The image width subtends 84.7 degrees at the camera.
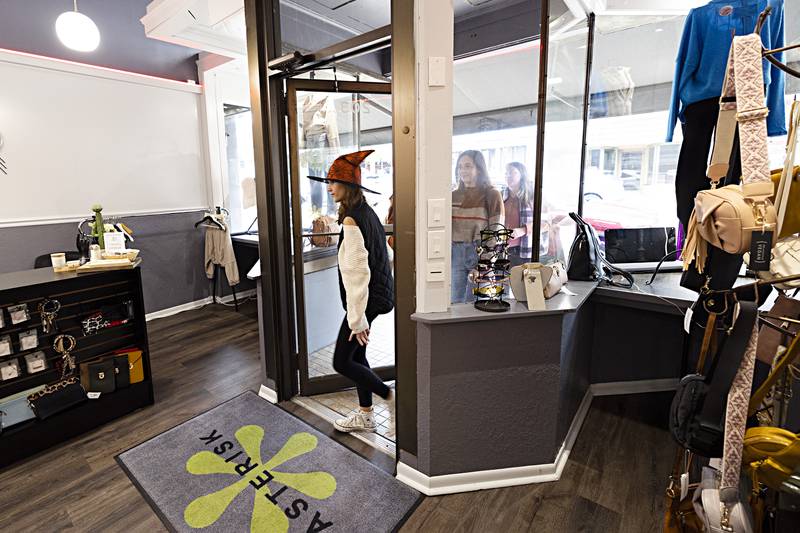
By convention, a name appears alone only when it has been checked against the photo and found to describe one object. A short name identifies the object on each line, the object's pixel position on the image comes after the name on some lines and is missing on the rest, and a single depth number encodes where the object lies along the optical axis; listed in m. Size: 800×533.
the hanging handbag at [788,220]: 0.86
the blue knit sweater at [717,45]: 1.93
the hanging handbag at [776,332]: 1.02
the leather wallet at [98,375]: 2.55
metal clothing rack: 5.02
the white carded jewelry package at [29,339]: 2.31
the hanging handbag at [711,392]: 0.92
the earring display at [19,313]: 2.25
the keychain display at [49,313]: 2.37
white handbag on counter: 1.98
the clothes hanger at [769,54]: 0.90
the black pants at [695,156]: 2.02
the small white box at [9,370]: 2.24
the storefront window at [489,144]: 2.28
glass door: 2.71
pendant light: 3.05
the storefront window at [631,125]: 2.84
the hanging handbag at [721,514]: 0.94
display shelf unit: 2.27
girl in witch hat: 2.27
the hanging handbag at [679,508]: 1.13
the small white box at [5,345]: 2.22
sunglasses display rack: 1.95
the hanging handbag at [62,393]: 2.34
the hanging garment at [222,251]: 4.87
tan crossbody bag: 0.85
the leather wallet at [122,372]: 2.66
